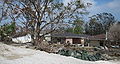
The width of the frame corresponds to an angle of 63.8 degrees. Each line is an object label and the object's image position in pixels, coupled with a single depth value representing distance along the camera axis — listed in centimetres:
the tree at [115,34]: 2036
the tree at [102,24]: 3534
